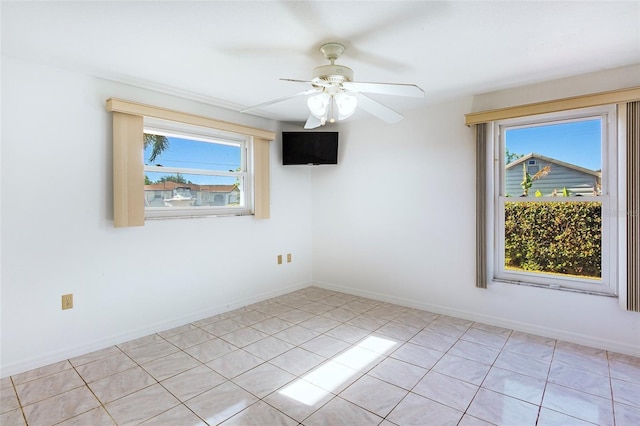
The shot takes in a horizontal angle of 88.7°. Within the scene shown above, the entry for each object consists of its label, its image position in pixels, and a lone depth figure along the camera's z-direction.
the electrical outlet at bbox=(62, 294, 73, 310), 2.46
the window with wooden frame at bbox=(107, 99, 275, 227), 2.67
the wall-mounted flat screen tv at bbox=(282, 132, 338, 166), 4.02
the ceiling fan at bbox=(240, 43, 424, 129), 1.98
